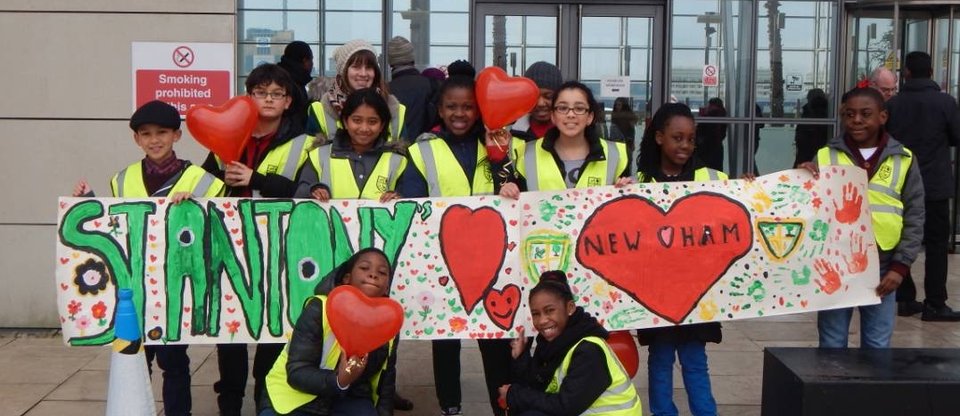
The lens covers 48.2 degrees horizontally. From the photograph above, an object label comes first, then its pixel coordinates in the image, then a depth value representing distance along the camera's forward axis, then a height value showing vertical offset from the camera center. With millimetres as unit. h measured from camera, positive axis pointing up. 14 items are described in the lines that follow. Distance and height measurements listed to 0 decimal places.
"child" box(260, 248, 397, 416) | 4285 -795
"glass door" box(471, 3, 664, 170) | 9461 +1155
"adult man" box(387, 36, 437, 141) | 6266 +500
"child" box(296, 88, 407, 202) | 5008 +42
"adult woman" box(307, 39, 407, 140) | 5410 +432
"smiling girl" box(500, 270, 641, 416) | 4191 -780
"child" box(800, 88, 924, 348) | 5113 -45
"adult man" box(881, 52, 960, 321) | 8078 +224
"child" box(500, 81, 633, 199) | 4945 +64
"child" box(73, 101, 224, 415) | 4957 -47
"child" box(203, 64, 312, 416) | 5078 +42
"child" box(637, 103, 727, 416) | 4918 -739
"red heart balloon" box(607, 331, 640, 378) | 4953 -806
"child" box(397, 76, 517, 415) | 5031 +47
